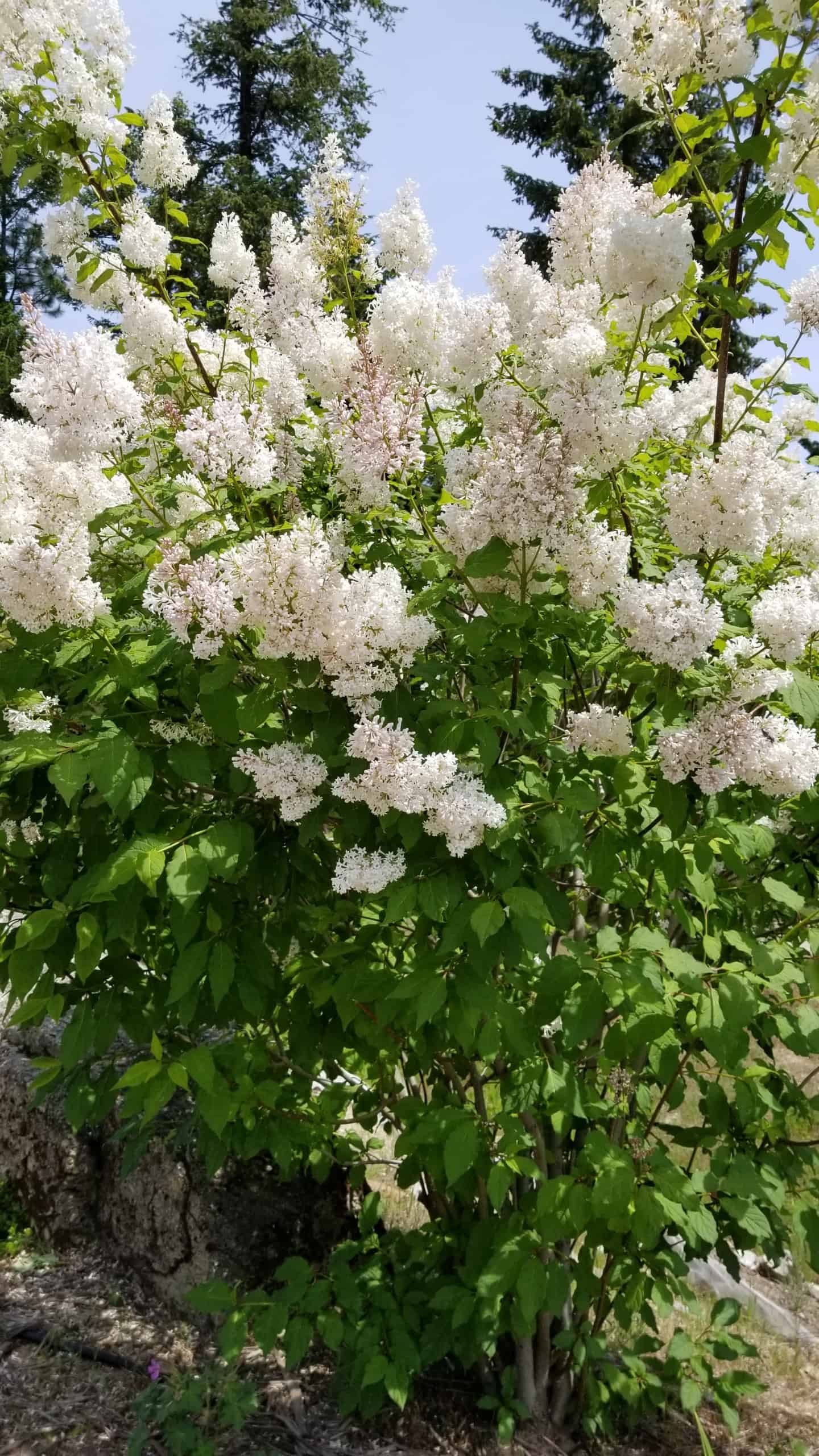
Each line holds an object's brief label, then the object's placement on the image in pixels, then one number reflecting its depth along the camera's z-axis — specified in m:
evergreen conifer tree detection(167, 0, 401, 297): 18.98
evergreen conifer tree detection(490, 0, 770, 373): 15.66
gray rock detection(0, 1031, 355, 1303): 3.83
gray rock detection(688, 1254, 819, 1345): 4.08
